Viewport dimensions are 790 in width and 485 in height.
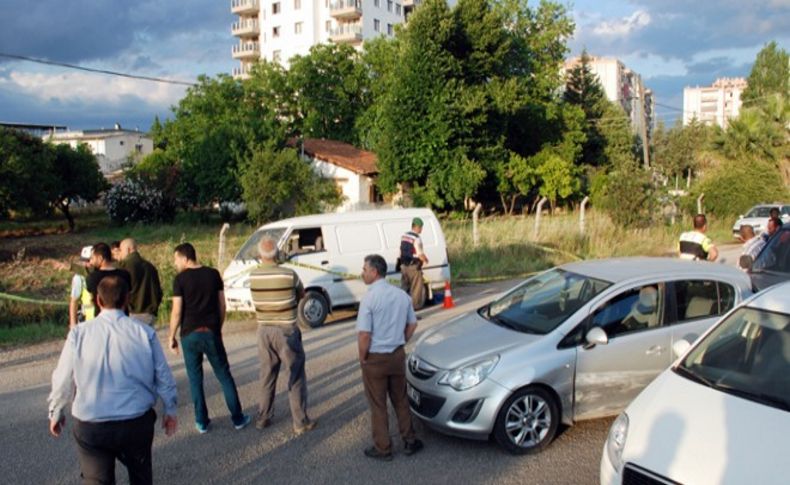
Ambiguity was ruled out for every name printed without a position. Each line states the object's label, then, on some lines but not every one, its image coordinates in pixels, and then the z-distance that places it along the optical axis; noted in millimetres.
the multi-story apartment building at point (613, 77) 126188
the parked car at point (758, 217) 24312
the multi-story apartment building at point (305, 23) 74375
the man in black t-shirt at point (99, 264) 6582
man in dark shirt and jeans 6070
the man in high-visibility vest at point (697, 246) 9680
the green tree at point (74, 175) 41531
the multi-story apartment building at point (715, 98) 174625
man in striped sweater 6137
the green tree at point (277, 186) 31781
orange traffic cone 12938
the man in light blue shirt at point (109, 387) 3920
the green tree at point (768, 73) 69938
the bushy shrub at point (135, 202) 39750
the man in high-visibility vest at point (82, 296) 7613
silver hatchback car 5598
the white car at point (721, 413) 3518
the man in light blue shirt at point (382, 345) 5492
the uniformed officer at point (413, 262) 11953
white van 11688
